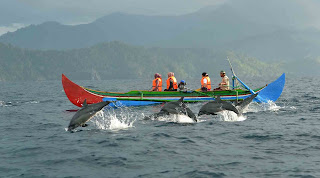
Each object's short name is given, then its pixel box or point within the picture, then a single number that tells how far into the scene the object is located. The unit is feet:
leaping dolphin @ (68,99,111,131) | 52.49
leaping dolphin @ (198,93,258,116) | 62.64
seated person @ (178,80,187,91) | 90.24
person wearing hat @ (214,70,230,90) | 92.63
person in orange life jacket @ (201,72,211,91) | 92.58
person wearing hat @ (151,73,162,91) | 94.32
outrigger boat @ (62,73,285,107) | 90.27
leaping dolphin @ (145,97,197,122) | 60.44
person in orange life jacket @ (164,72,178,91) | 93.71
